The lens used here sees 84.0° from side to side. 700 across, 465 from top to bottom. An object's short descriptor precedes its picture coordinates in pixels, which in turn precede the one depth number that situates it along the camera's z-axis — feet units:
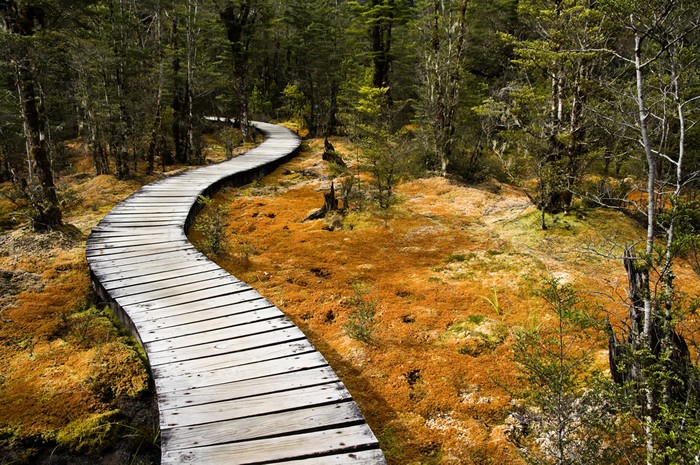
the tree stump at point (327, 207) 33.12
